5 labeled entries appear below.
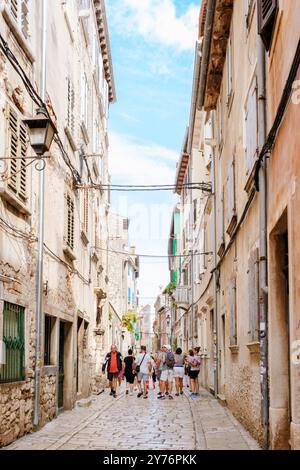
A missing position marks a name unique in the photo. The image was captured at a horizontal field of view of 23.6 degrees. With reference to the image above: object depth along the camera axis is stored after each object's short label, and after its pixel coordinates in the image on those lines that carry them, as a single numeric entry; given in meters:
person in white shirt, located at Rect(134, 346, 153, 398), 21.91
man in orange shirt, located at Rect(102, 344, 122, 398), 21.82
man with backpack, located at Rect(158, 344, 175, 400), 21.84
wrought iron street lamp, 9.70
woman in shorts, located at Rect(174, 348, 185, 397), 22.65
